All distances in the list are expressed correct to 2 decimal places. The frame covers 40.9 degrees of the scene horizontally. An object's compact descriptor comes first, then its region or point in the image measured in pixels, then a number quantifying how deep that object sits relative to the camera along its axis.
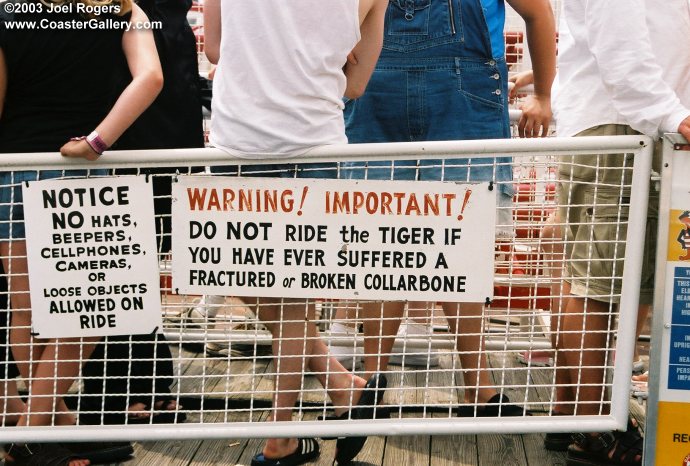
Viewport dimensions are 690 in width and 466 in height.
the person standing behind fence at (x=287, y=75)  2.57
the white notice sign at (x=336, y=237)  2.54
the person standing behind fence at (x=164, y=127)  3.29
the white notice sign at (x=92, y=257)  2.61
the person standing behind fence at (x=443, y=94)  2.99
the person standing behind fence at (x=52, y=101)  2.79
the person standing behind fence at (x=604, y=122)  2.62
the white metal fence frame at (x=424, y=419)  2.52
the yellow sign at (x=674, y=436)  2.62
